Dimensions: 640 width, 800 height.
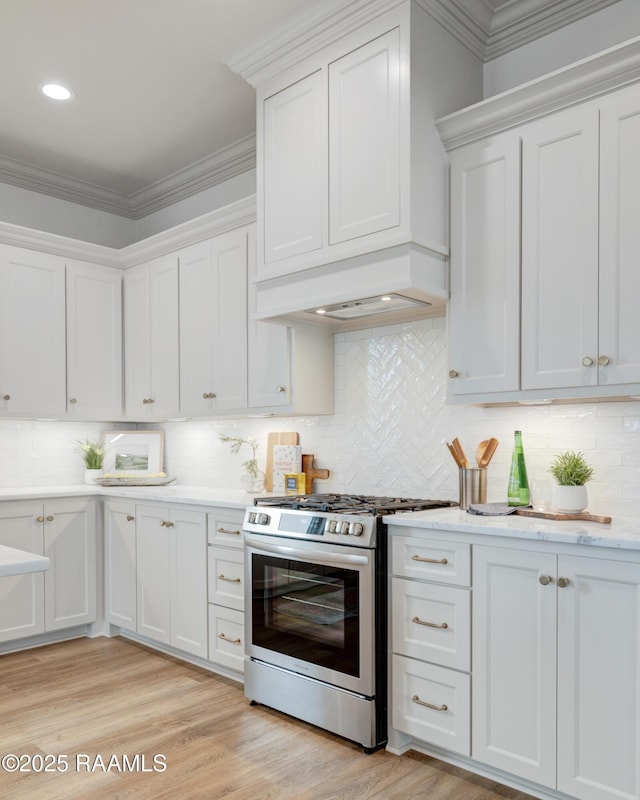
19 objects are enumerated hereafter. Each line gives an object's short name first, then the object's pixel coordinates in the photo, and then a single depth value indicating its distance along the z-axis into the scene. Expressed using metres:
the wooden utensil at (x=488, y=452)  2.94
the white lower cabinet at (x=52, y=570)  3.83
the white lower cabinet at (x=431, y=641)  2.41
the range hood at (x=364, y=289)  2.68
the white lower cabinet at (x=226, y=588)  3.30
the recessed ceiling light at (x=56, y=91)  3.53
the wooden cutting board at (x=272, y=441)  3.91
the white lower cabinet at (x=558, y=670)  2.04
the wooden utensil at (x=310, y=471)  3.74
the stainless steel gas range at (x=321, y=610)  2.60
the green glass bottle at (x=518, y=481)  2.80
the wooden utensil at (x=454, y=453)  2.96
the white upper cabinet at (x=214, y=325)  3.79
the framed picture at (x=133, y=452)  4.73
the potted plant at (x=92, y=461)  4.61
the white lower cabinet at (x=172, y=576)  3.53
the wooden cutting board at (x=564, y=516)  2.42
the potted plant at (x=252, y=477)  3.93
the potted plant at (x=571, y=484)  2.53
